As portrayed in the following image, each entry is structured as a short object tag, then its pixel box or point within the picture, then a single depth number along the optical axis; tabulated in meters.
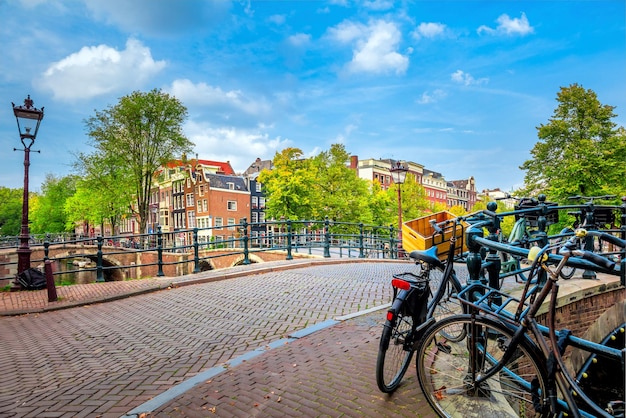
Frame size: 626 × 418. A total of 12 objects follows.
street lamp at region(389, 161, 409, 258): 15.48
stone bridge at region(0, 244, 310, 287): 26.88
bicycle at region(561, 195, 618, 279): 5.11
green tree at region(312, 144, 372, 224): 30.69
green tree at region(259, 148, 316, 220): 28.75
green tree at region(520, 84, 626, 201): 19.44
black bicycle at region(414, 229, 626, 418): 1.80
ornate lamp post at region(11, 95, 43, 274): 8.91
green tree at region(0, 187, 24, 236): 61.00
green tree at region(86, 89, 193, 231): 29.83
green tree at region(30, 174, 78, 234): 48.12
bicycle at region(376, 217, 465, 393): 2.62
